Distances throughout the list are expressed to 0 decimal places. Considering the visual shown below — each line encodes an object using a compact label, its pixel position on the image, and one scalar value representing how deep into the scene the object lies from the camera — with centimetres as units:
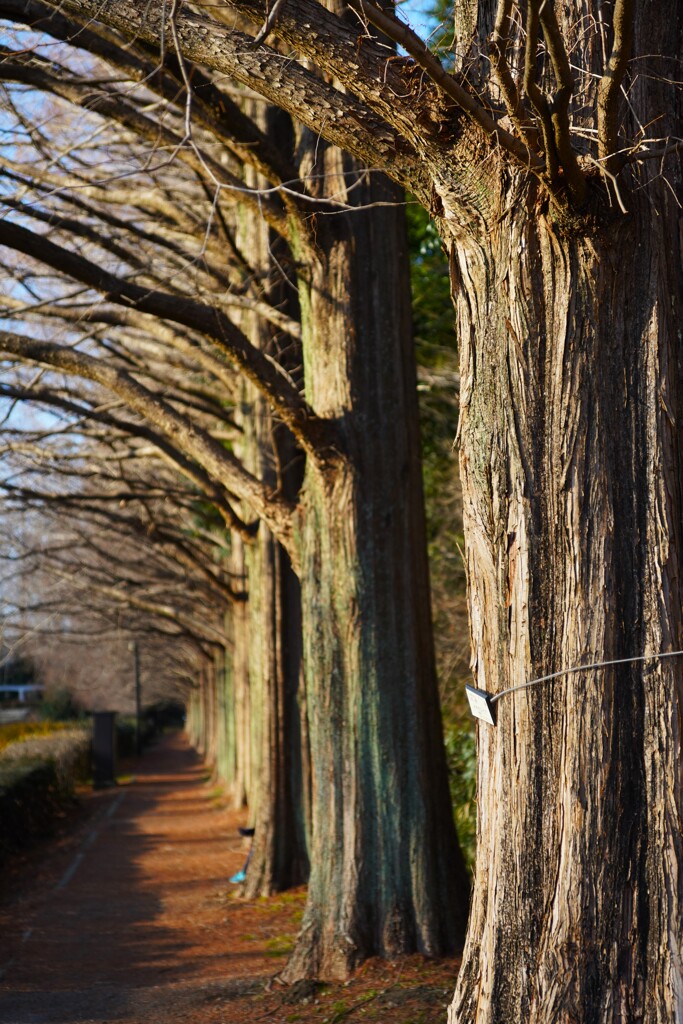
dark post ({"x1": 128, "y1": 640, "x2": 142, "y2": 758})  3691
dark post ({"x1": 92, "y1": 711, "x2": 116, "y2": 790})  2916
